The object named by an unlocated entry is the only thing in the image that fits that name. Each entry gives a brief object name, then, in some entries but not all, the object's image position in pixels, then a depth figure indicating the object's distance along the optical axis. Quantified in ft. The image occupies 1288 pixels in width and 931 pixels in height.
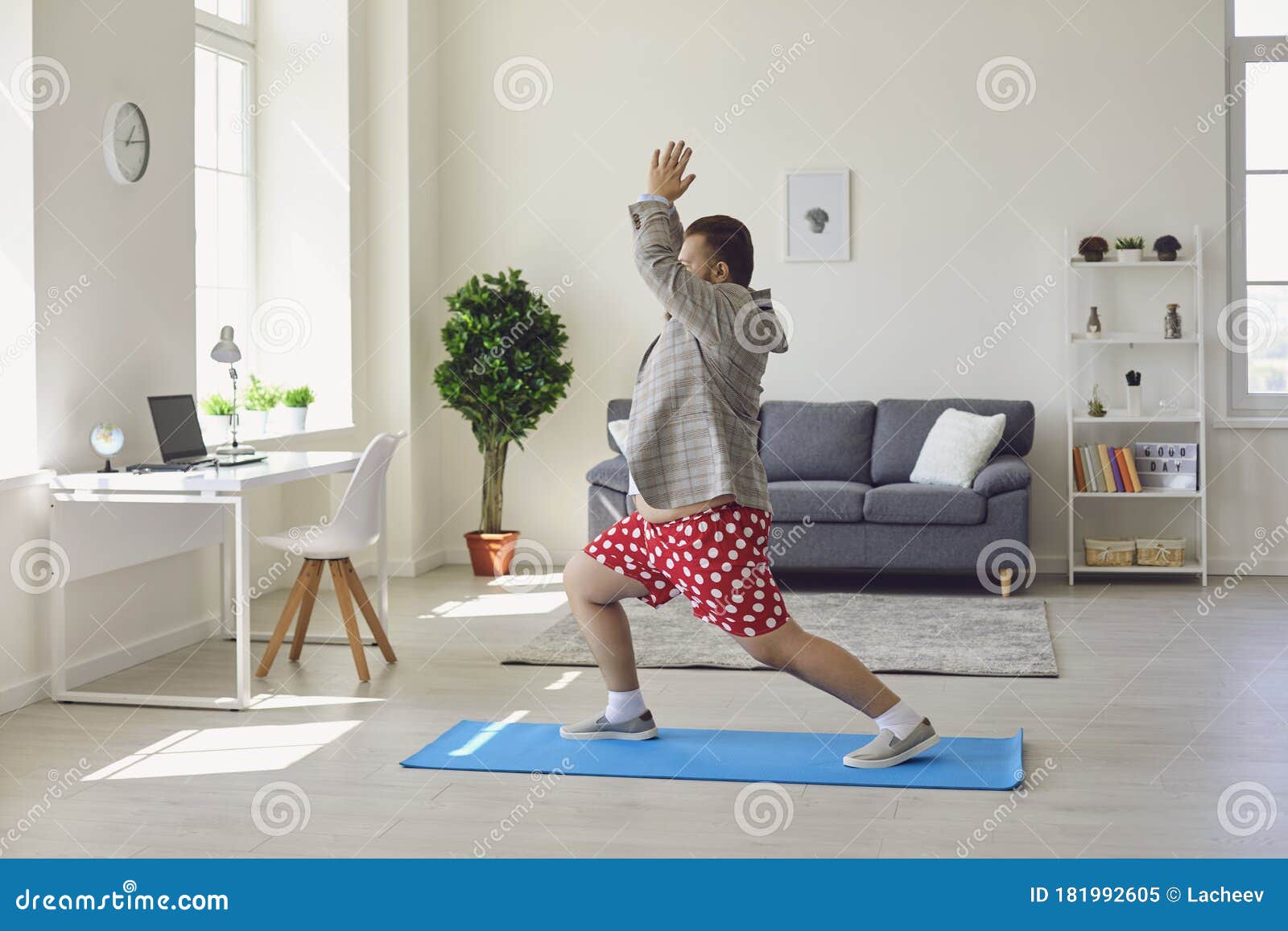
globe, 14.10
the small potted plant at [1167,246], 20.88
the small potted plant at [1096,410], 21.07
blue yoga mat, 10.90
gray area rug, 15.35
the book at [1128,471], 20.89
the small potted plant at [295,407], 19.98
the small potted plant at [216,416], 18.62
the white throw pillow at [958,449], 20.31
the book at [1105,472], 20.98
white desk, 13.42
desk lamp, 14.98
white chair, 14.71
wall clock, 14.75
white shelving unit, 20.76
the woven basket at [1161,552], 20.74
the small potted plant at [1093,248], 21.02
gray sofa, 19.92
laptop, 14.83
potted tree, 21.65
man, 10.11
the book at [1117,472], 20.97
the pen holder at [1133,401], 20.84
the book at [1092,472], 21.06
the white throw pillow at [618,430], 21.75
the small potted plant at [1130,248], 20.97
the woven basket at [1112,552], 20.92
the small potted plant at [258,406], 19.31
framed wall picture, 22.49
